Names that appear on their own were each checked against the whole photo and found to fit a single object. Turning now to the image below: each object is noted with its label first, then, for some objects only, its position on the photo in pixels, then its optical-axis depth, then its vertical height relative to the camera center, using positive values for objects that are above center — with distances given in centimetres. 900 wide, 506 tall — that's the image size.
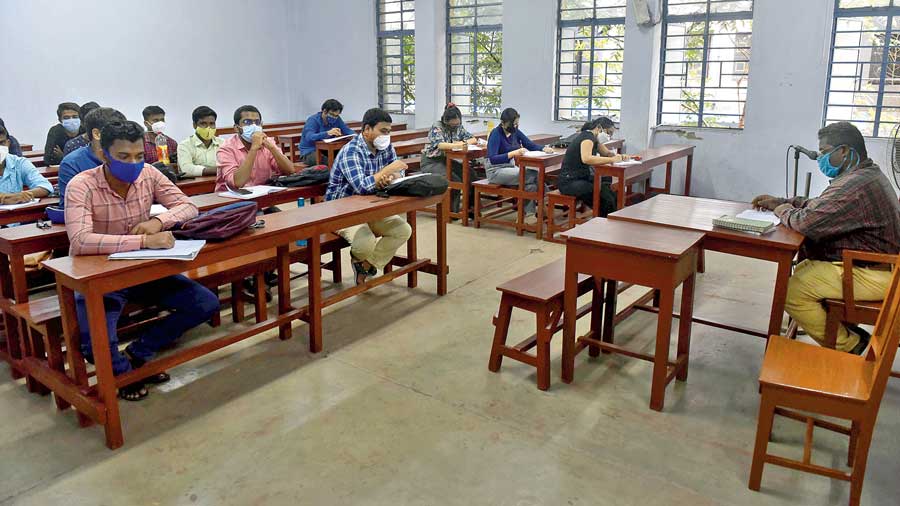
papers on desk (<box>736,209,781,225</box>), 321 -60
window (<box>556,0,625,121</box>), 802 +35
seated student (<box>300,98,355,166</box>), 715 -40
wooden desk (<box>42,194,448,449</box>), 248 -70
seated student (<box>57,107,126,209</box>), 326 -34
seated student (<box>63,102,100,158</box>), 502 -37
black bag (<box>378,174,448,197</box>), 402 -56
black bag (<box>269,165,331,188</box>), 441 -56
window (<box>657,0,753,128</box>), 727 +27
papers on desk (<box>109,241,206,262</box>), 258 -61
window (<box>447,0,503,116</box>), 899 +44
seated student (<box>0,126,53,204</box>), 421 -53
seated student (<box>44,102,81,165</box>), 593 -35
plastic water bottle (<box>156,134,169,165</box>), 555 -47
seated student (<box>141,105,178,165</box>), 549 -29
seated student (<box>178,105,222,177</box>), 497 -40
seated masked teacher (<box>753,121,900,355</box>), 295 -60
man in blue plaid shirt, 411 -54
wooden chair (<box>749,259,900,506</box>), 213 -93
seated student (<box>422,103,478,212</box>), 667 -49
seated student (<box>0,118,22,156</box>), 506 -41
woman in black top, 579 -71
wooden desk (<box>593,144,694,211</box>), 557 -66
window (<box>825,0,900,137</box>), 652 +20
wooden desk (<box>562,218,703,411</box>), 278 -72
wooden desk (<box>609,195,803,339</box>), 289 -63
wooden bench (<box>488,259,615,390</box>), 309 -99
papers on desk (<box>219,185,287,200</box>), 409 -60
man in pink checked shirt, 268 -55
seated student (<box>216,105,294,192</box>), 433 -45
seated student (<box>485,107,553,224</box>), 622 -57
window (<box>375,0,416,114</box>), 988 +48
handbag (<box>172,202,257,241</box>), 284 -55
